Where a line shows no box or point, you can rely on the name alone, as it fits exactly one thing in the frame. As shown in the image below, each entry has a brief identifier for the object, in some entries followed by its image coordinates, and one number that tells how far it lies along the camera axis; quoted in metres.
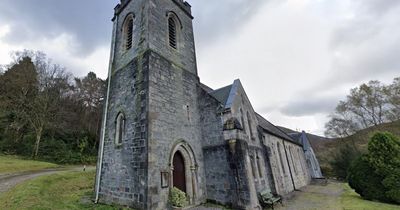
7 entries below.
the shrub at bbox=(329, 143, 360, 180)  26.44
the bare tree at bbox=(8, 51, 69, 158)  23.03
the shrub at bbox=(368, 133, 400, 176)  10.23
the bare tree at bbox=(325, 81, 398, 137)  26.14
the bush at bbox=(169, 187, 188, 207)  7.64
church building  7.91
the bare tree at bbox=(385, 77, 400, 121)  23.47
